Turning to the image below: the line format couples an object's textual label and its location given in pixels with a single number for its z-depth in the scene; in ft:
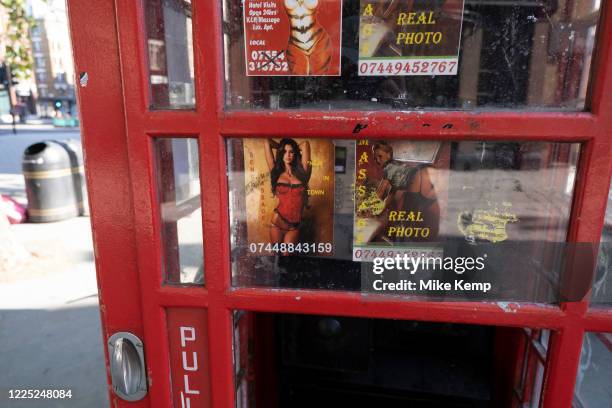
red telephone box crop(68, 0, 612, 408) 2.66
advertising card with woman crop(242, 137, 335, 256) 2.89
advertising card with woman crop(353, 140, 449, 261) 2.82
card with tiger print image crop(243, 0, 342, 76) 2.69
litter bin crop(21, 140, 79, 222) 18.51
